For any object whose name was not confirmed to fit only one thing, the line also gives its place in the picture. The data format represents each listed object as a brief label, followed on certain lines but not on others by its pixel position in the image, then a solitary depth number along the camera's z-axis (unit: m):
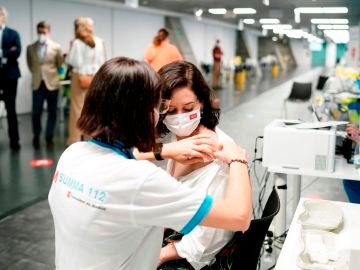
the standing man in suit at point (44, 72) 5.15
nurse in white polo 0.94
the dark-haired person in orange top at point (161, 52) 5.56
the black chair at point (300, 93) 7.97
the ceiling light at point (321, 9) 9.92
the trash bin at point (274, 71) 20.83
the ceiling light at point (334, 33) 17.13
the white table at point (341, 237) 1.28
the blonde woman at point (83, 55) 4.58
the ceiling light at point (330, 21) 12.54
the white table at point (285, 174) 2.34
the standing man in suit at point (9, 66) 4.73
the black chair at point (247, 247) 1.33
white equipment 2.32
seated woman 1.44
